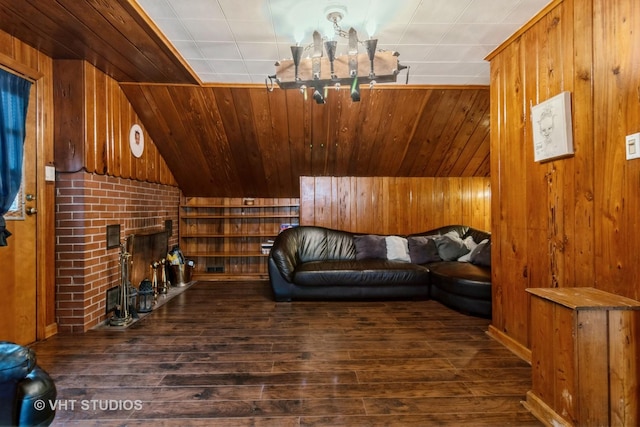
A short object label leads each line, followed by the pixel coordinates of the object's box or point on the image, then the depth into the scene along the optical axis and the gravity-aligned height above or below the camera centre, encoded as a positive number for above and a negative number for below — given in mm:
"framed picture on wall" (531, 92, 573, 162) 1926 +507
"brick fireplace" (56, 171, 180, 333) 2826 -305
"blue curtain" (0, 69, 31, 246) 2221 +554
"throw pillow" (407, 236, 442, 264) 4375 -518
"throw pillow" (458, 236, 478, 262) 4336 -479
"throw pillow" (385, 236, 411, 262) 4426 -505
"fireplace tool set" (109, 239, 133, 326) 3025 -797
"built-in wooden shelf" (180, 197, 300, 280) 5254 -262
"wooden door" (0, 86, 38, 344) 2363 -380
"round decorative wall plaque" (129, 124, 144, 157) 3617 +841
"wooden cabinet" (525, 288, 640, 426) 1450 -676
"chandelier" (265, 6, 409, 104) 2148 +986
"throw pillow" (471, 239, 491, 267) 3918 -529
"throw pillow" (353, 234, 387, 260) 4516 -481
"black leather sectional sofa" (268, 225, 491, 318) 3484 -659
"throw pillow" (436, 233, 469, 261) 4418 -494
